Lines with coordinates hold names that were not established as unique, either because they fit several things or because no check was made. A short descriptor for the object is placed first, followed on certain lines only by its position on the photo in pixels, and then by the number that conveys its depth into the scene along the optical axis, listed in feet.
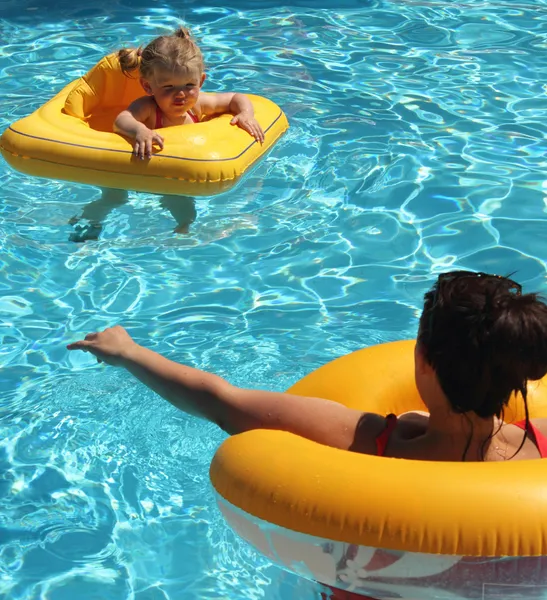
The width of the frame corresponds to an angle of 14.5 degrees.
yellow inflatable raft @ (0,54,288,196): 16.63
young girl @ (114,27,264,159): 16.78
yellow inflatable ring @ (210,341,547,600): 10.35
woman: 10.49
